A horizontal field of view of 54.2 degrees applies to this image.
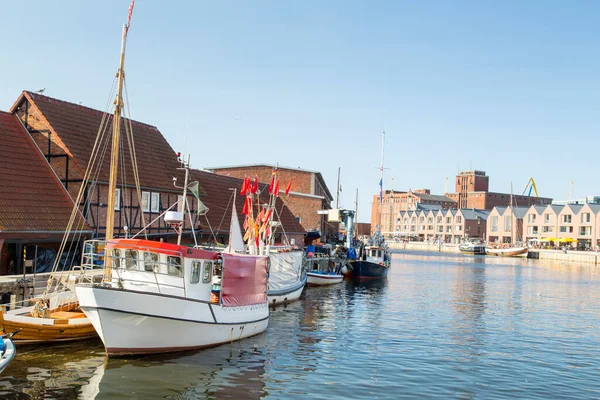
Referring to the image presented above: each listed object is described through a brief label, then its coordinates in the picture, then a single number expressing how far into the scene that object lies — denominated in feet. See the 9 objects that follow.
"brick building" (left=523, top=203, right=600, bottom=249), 395.75
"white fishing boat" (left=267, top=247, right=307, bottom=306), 113.91
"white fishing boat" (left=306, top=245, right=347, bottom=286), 160.45
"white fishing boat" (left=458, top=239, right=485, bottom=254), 426.92
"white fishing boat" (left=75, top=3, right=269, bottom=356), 62.95
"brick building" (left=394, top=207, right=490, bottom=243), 575.79
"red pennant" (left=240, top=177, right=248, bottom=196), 92.94
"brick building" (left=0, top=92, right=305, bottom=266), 110.42
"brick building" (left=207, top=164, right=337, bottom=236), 236.02
